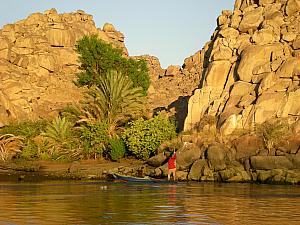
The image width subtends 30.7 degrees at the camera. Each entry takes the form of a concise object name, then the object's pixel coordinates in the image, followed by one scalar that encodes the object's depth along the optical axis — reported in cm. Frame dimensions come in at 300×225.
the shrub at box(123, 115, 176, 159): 4616
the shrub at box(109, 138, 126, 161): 4756
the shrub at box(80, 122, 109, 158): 4831
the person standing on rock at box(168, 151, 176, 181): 3689
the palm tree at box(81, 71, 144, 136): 5006
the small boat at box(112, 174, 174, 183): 3525
